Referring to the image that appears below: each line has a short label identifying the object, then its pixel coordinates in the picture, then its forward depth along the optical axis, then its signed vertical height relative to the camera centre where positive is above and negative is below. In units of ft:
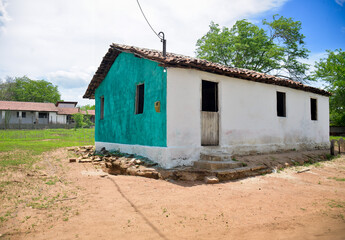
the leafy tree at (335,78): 80.64 +18.08
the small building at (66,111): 126.82 +8.64
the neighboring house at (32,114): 108.94 +6.07
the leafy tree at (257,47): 76.38 +26.77
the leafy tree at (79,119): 112.37 +3.39
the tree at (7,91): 156.72 +24.45
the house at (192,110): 23.84 +2.17
